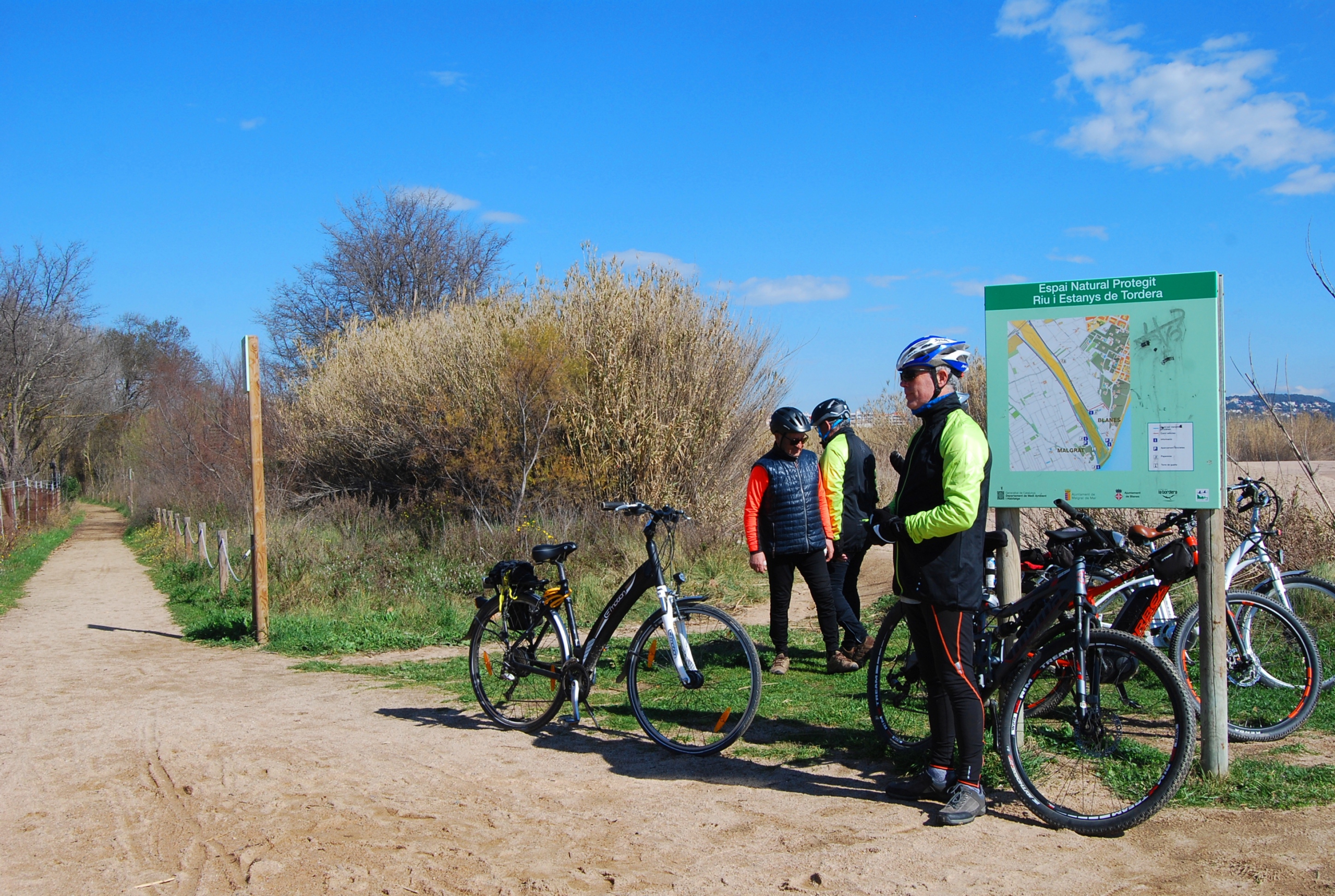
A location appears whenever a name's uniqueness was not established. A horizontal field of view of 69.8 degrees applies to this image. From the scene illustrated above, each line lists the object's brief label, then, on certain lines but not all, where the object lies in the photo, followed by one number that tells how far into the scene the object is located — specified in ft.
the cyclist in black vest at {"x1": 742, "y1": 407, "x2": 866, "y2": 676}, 21.63
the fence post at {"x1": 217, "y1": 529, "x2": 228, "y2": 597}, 43.29
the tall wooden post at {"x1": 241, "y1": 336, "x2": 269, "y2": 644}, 32.24
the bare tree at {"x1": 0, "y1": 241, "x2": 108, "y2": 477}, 110.22
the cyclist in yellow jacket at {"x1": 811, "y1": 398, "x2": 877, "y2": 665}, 22.80
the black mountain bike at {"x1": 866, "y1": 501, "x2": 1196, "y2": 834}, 12.68
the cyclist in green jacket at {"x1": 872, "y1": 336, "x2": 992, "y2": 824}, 13.28
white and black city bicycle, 17.15
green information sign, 15.06
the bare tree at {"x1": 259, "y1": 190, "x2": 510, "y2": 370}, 121.29
